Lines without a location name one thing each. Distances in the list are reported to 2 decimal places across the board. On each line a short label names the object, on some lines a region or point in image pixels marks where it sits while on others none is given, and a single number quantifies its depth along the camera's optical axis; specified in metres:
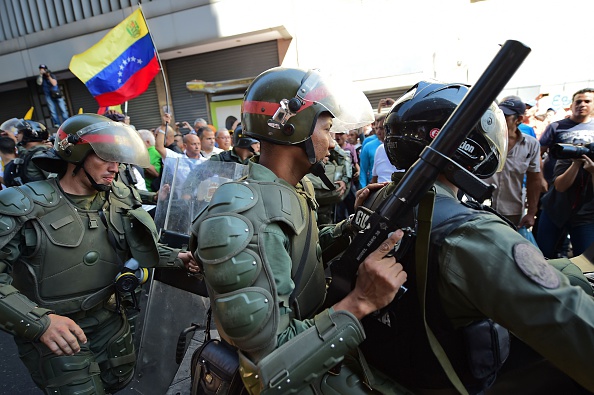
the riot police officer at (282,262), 1.10
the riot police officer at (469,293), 0.97
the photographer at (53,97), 9.16
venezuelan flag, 5.71
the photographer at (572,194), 3.22
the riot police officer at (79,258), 1.80
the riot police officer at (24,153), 3.06
